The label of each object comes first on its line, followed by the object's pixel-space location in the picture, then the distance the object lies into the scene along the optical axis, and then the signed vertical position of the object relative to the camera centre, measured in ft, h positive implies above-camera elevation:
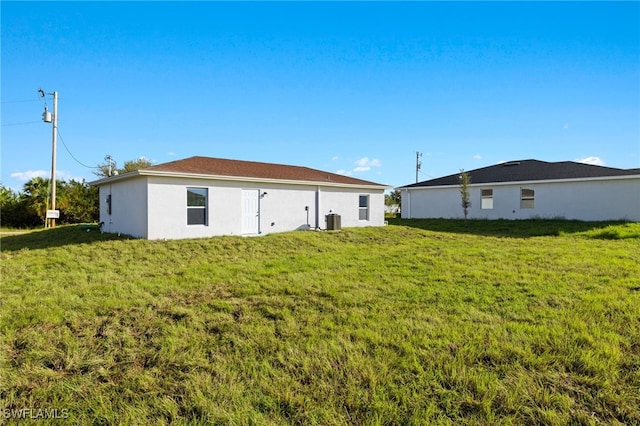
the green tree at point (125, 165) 118.42 +20.84
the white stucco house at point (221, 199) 36.91 +3.01
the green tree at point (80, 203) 71.51 +4.39
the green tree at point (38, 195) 67.26 +5.91
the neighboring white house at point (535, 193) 55.36 +5.40
